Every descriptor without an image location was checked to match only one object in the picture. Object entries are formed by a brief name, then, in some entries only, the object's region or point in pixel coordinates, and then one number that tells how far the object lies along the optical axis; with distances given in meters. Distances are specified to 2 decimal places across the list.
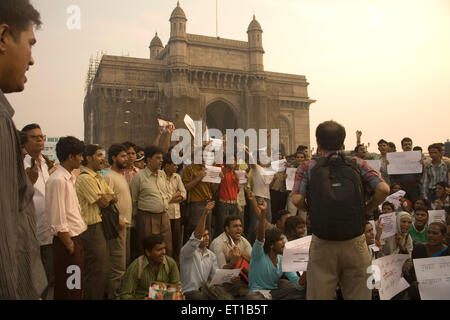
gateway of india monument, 29.69
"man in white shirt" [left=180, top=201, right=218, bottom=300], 4.81
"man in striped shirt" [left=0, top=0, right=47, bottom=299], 1.19
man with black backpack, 2.84
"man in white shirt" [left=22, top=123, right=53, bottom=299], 4.13
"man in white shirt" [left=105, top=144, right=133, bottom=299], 5.21
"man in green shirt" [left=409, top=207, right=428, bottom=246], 6.11
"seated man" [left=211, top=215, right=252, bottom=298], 5.18
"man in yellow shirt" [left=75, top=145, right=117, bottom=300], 4.43
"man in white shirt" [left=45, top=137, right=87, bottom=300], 3.96
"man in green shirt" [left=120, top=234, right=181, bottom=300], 4.20
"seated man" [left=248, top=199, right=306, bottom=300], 4.38
